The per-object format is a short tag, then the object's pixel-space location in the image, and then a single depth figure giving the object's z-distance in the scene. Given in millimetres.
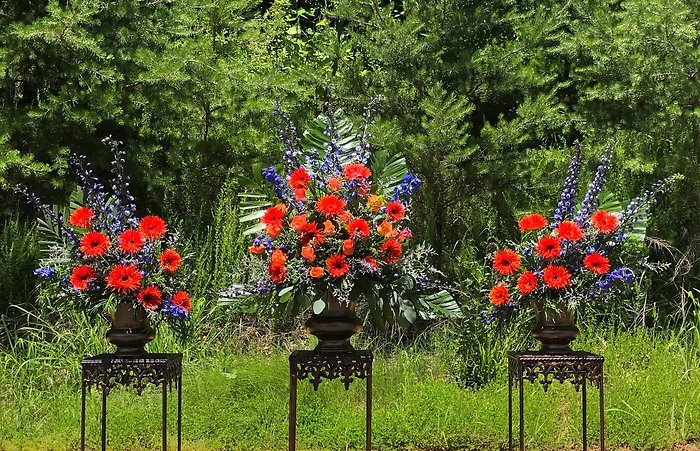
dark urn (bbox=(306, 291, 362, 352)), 3441
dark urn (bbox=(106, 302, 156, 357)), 3559
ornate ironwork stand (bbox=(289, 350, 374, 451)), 3434
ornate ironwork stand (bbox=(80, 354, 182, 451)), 3514
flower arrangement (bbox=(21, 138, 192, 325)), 3504
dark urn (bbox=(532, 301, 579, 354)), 3609
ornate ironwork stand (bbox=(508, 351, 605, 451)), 3570
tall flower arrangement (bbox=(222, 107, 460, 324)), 3375
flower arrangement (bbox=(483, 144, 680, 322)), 3572
